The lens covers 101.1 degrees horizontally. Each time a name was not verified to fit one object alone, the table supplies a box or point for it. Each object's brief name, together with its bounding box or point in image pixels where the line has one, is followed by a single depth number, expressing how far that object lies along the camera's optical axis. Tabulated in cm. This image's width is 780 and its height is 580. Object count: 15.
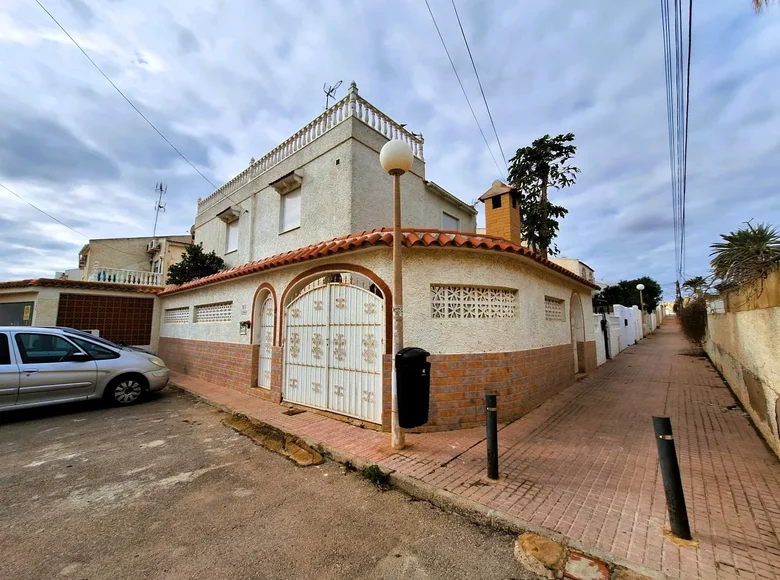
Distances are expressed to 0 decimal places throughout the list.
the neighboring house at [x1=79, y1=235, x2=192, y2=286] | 2056
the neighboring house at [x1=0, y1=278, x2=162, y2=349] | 1143
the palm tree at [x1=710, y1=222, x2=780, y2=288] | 404
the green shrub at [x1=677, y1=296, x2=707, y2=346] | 1433
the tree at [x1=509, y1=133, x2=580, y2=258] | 1309
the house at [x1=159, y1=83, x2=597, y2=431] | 517
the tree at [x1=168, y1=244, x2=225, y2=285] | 1323
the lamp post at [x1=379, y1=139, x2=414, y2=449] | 426
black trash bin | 400
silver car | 607
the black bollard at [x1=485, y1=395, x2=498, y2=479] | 352
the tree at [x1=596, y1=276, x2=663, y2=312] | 3451
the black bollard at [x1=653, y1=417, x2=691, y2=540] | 254
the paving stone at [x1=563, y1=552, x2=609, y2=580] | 225
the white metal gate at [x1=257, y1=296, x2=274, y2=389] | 749
